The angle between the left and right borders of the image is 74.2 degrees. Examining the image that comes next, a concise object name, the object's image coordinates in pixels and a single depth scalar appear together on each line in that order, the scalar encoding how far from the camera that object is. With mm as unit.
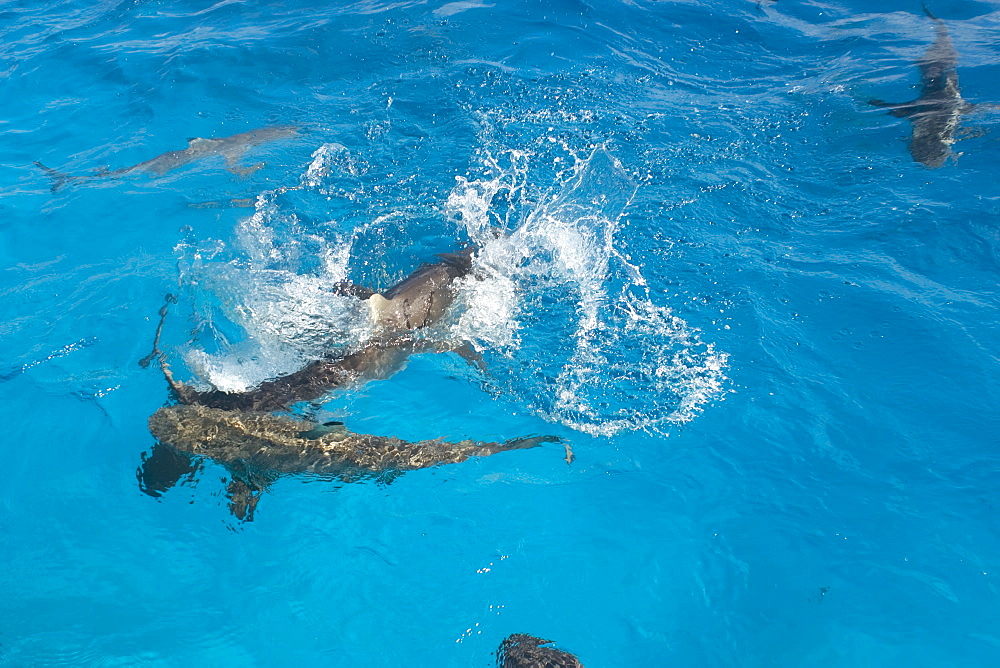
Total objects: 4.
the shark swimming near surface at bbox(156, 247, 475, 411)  6715
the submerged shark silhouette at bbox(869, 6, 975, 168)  9875
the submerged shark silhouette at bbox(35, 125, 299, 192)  10539
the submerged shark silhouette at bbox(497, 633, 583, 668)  5431
